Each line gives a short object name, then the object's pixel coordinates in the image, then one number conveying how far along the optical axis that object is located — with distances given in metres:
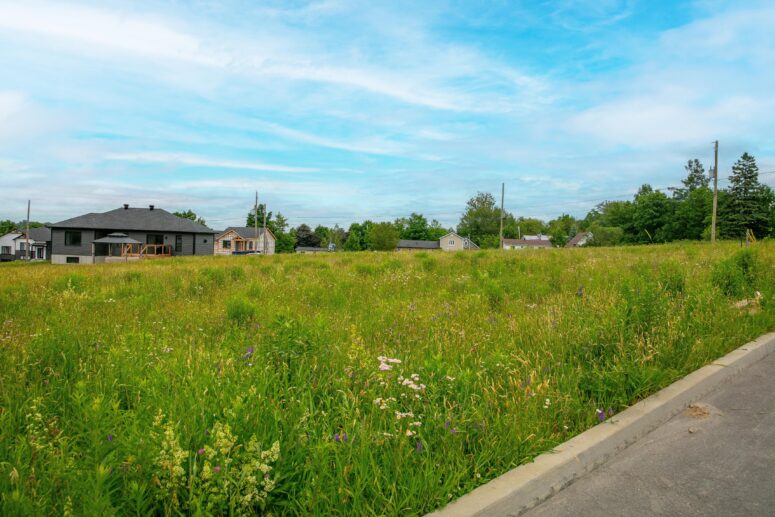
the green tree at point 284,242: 98.12
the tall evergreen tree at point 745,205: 65.50
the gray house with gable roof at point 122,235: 50.47
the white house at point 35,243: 79.19
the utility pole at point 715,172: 40.28
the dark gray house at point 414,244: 111.62
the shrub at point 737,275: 7.14
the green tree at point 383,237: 99.31
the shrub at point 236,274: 11.53
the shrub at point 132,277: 11.50
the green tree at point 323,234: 130.38
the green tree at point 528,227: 160.98
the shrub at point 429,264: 12.90
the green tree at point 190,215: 109.68
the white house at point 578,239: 124.15
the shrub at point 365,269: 11.77
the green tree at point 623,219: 90.69
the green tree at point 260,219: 96.50
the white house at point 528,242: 132.46
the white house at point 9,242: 87.53
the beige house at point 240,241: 75.38
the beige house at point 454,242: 111.00
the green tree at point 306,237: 125.31
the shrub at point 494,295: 7.14
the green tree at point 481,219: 122.88
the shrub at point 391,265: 12.38
